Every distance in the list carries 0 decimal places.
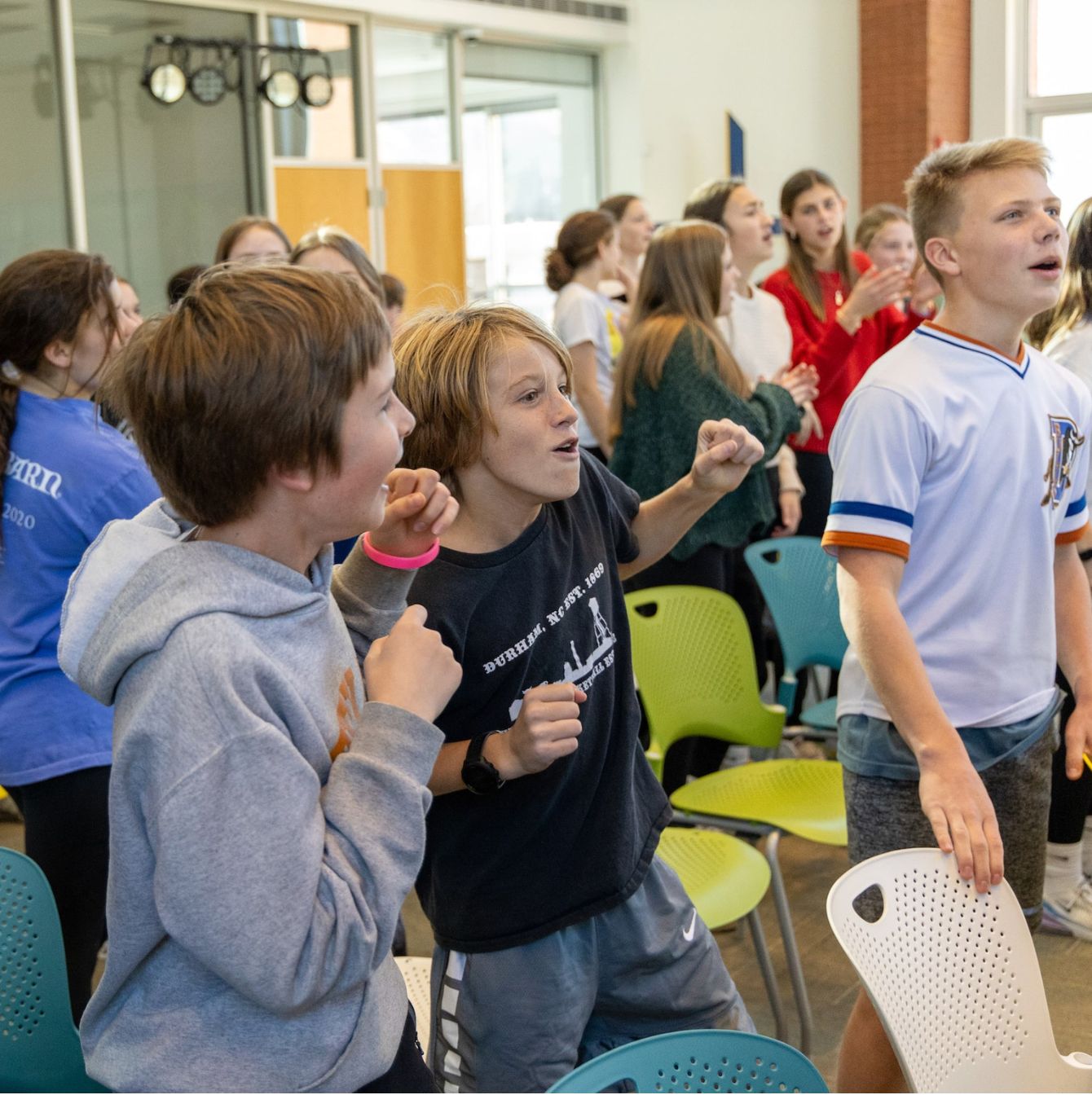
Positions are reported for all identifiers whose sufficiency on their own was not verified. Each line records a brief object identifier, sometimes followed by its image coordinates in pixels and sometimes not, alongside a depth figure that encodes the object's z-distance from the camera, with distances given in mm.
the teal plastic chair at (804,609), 3293
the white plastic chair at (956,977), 1453
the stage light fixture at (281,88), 7406
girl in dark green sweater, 3434
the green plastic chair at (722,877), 2232
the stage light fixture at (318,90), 7633
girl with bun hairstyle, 4332
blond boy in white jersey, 1729
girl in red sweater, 4121
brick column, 9336
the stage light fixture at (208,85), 7098
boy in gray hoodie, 996
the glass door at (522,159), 8969
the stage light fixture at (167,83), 6855
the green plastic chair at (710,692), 2779
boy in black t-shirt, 1503
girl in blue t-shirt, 2117
